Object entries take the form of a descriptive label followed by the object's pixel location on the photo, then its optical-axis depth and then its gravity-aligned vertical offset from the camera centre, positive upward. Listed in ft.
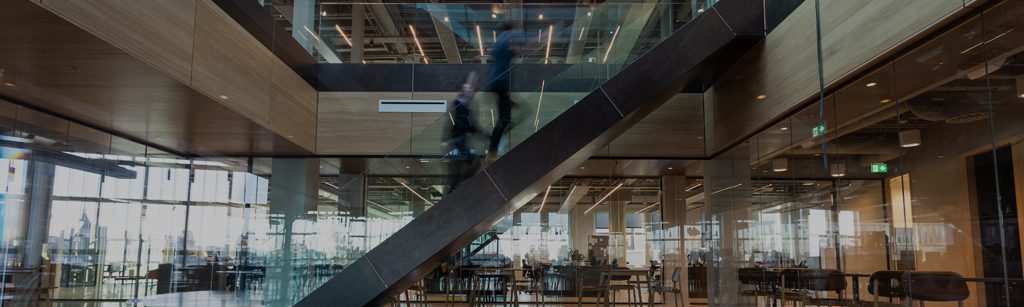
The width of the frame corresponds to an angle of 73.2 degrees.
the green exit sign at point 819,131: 19.36 +3.28
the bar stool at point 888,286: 15.40 -0.90
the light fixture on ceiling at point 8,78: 18.80 +4.48
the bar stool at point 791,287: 21.49 -1.33
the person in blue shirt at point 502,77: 24.45 +6.31
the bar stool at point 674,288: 35.12 -2.22
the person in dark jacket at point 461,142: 24.14 +3.59
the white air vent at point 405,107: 32.81 +6.44
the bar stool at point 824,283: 18.43 -1.04
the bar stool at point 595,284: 36.19 -2.07
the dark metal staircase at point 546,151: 23.24 +3.17
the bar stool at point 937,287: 13.47 -0.82
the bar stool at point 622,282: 36.32 -2.01
